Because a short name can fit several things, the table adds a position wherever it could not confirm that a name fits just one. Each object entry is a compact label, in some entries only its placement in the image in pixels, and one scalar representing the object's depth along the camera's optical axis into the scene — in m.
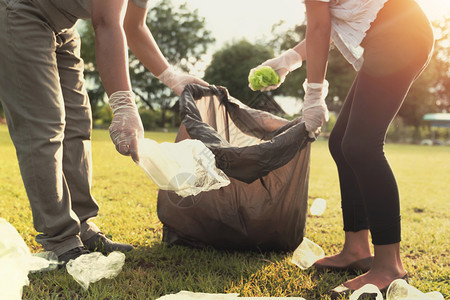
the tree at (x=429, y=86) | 26.70
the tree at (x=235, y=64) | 29.88
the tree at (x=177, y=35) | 33.56
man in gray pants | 1.80
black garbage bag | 2.08
